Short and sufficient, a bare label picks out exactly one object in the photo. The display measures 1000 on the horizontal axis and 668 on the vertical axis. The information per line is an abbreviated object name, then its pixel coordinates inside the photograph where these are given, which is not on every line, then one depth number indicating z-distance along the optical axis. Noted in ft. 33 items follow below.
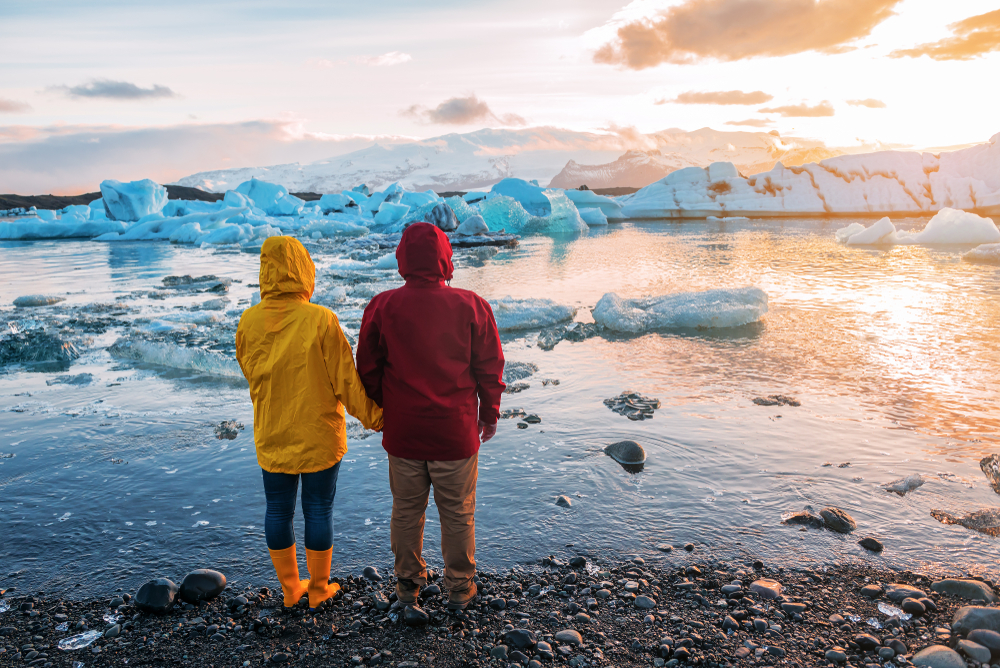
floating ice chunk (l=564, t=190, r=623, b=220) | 117.60
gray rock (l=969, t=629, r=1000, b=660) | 6.48
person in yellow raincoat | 7.16
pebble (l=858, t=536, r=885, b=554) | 8.69
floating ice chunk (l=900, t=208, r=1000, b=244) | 57.31
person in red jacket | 7.11
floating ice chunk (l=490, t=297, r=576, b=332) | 24.99
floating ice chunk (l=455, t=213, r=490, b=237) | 74.43
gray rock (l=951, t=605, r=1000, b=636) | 6.75
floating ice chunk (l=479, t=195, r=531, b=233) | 88.48
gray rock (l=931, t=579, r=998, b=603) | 7.40
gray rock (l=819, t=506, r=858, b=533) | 9.27
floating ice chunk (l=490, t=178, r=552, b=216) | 97.55
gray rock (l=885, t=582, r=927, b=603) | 7.44
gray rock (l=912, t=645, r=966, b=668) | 6.30
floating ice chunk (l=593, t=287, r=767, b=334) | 24.20
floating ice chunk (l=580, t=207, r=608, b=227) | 109.70
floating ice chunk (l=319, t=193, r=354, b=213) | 133.59
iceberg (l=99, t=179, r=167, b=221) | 103.50
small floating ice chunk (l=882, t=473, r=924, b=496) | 10.53
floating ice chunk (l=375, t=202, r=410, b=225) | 102.83
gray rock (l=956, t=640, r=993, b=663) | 6.39
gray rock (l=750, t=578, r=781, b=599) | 7.54
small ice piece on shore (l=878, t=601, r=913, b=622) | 7.12
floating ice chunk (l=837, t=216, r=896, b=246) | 59.67
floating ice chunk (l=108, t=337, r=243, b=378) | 19.19
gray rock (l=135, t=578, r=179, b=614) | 7.44
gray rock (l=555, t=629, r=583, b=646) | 6.75
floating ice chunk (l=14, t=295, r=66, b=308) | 32.50
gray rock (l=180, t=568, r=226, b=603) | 7.66
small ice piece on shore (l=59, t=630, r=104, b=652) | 6.82
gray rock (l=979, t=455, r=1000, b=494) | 10.80
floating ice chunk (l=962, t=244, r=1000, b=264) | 45.25
